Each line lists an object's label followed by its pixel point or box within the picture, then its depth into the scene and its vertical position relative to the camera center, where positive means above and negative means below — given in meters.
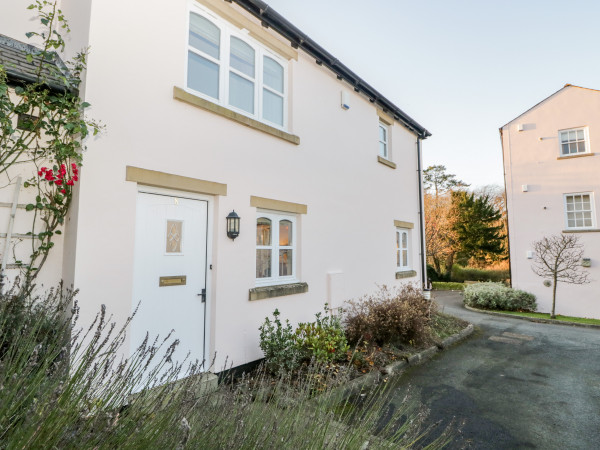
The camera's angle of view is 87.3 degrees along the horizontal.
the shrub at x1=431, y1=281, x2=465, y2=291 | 23.03 -2.45
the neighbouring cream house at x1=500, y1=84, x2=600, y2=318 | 13.03 +3.05
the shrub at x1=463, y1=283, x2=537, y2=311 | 13.58 -1.97
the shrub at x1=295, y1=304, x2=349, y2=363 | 5.07 -1.49
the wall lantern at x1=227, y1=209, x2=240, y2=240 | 4.96 +0.42
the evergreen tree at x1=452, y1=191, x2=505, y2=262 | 25.25 +1.97
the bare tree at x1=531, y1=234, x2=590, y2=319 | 12.71 -0.22
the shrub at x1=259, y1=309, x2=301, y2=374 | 4.84 -1.48
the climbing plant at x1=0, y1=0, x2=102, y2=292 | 3.56 +1.27
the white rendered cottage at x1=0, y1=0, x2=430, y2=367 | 3.92 +1.24
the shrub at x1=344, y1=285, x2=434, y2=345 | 6.55 -1.46
